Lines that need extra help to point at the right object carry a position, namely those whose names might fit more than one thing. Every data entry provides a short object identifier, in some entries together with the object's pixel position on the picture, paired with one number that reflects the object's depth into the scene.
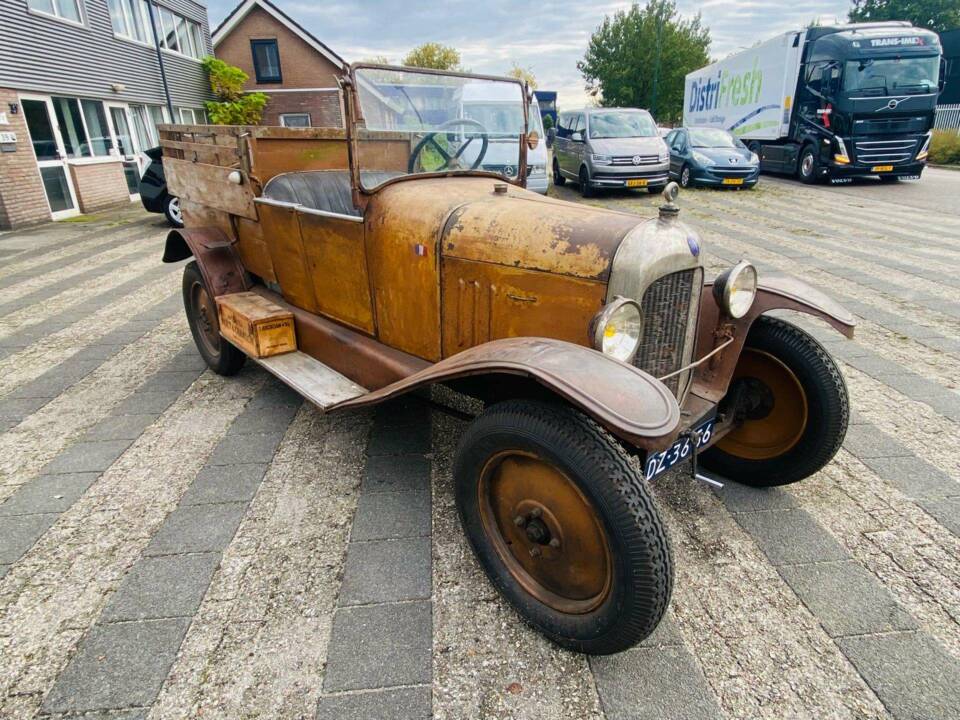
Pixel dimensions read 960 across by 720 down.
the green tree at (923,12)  39.19
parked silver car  11.73
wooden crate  3.44
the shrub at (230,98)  18.22
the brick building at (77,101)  10.23
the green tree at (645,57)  35.00
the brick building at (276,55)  22.38
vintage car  1.79
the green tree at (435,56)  49.43
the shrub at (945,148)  18.38
